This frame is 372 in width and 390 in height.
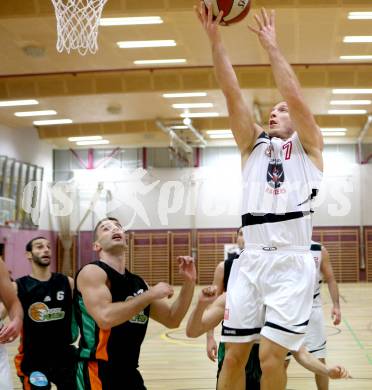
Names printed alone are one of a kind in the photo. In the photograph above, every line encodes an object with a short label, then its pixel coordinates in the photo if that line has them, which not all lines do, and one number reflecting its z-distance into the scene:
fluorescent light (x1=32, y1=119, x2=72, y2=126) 21.47
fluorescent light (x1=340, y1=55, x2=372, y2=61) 15.24
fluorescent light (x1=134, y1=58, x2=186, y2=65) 15.42
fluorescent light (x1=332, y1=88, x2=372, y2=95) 18.12
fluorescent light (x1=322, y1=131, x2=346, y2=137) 24.99
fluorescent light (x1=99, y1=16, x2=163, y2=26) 12.58
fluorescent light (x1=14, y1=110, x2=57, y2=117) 20.19
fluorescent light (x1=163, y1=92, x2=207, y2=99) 18.15
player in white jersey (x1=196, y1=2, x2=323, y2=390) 3.64
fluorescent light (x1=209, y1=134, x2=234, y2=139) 25.42
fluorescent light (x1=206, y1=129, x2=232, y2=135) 23.65
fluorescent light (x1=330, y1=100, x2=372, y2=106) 19.64
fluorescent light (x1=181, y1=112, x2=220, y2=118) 21.00
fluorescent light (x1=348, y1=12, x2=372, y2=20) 12.48
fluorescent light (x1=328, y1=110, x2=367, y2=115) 21.08
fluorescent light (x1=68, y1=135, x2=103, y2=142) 25.28
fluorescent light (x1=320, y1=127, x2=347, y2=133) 22.91
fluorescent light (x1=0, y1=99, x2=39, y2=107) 18.47
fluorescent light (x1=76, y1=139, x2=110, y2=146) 26.41
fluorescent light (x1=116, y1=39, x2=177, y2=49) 14.00
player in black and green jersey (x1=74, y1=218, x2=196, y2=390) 3.98
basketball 4.17
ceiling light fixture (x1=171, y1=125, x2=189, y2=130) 22.17
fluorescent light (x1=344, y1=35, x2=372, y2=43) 13.76
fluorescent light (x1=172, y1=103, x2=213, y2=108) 19.69
